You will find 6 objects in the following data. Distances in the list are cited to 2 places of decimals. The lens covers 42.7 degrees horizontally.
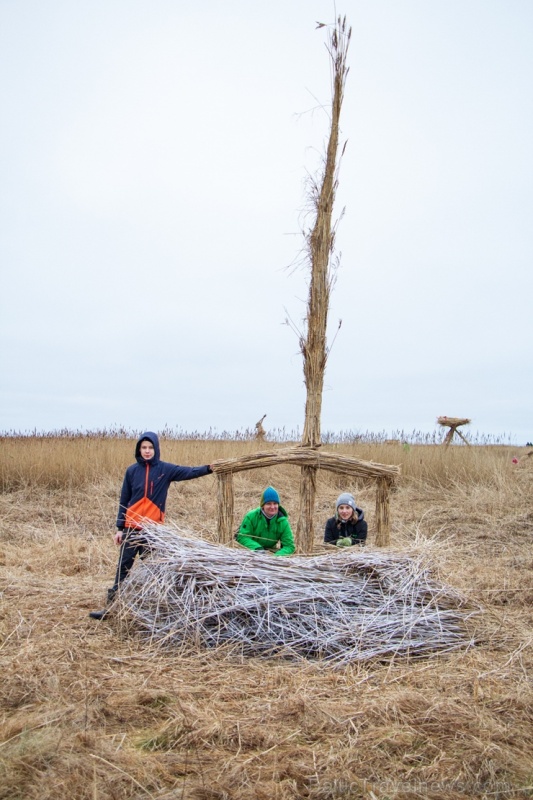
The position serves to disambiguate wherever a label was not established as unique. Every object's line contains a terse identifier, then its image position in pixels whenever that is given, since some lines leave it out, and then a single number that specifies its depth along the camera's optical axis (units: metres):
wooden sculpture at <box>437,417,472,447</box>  16.25
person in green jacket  5.67
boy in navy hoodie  5.10
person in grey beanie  6.14
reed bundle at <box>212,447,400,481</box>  5.69
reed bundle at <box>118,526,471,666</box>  4.22
